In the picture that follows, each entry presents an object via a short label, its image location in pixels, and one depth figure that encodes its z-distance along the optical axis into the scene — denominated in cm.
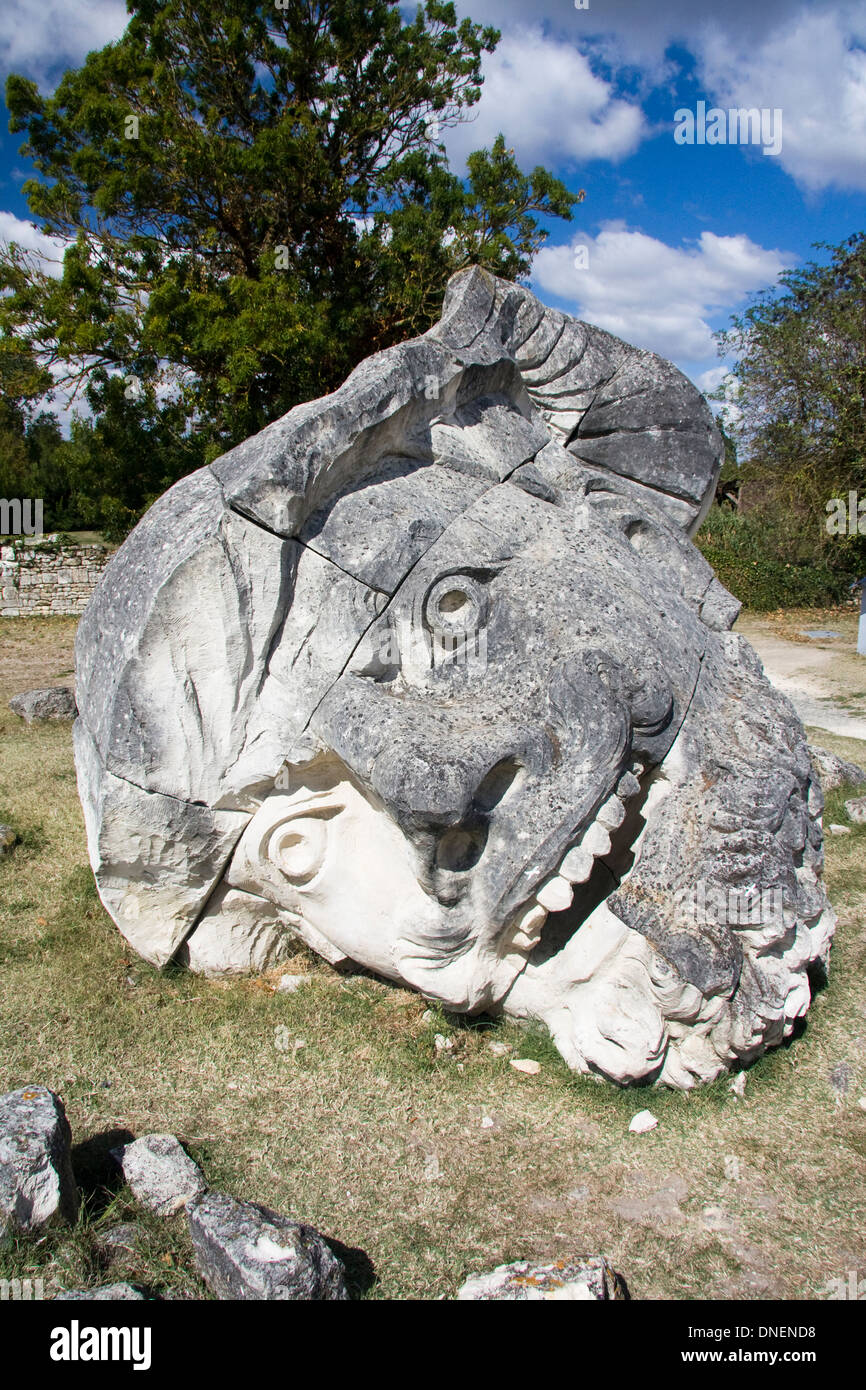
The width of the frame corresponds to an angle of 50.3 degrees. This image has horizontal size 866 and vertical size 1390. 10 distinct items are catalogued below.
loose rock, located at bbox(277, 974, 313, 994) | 385
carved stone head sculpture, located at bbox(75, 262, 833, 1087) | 323
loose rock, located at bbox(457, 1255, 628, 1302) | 234
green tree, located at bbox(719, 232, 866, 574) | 1544
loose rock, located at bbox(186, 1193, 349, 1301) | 231
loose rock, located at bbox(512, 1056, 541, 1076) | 337
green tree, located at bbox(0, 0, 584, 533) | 906
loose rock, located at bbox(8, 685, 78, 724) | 784
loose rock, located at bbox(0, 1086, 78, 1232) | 249
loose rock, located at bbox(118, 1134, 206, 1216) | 274
